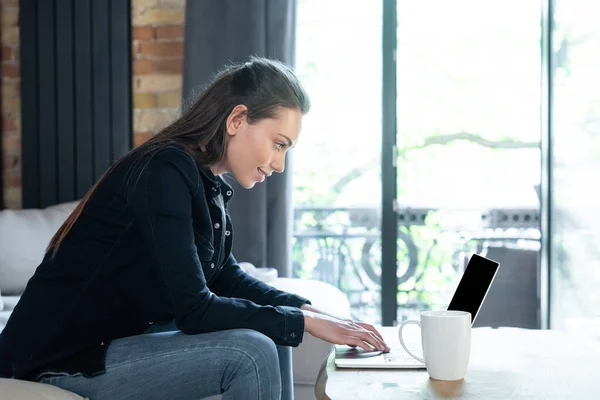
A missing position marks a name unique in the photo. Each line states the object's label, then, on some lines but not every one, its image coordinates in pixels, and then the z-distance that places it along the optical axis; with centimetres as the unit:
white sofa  218
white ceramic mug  114
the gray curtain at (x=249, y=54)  326
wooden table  108
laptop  125
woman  123
